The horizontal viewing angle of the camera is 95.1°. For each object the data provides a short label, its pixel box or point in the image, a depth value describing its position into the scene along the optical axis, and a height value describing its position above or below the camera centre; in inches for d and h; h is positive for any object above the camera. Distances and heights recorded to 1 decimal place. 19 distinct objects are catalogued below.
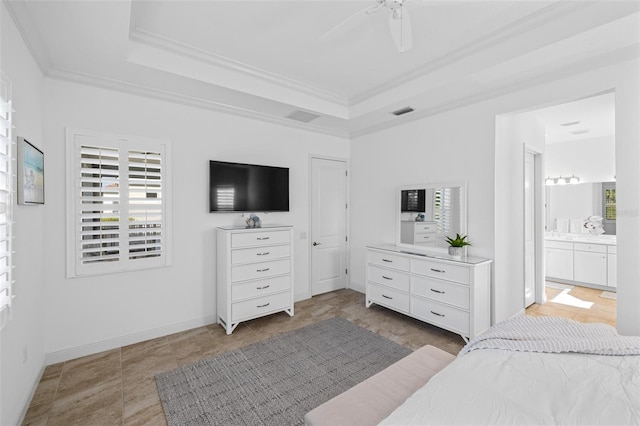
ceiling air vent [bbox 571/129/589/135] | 188.4 +52.5
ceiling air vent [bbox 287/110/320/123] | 151.2 +51.2
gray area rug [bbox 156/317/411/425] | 82.0 -55.4
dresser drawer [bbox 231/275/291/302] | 133.4 -36.0
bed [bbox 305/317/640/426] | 43.9 -30.1
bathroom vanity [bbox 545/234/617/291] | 184.5 -32.0
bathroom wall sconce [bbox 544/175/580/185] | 213.9 +23.7
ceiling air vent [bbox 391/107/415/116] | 145.1 +51.1
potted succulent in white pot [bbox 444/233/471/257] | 130.0 -15.0
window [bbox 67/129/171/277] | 110.1 +3.6
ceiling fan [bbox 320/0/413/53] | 75.2 +50.9
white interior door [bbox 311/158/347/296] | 182.9 -8.4
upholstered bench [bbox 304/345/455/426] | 52.4 -36.8
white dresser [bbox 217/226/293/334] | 132.0 -29.0
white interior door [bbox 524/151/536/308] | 157.8 -10.8
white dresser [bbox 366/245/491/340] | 119.0 -34.5
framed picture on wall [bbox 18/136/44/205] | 75.3 +11.1
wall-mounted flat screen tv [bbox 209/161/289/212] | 141.2 +12.7
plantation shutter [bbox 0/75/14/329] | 62.1 +2.8
